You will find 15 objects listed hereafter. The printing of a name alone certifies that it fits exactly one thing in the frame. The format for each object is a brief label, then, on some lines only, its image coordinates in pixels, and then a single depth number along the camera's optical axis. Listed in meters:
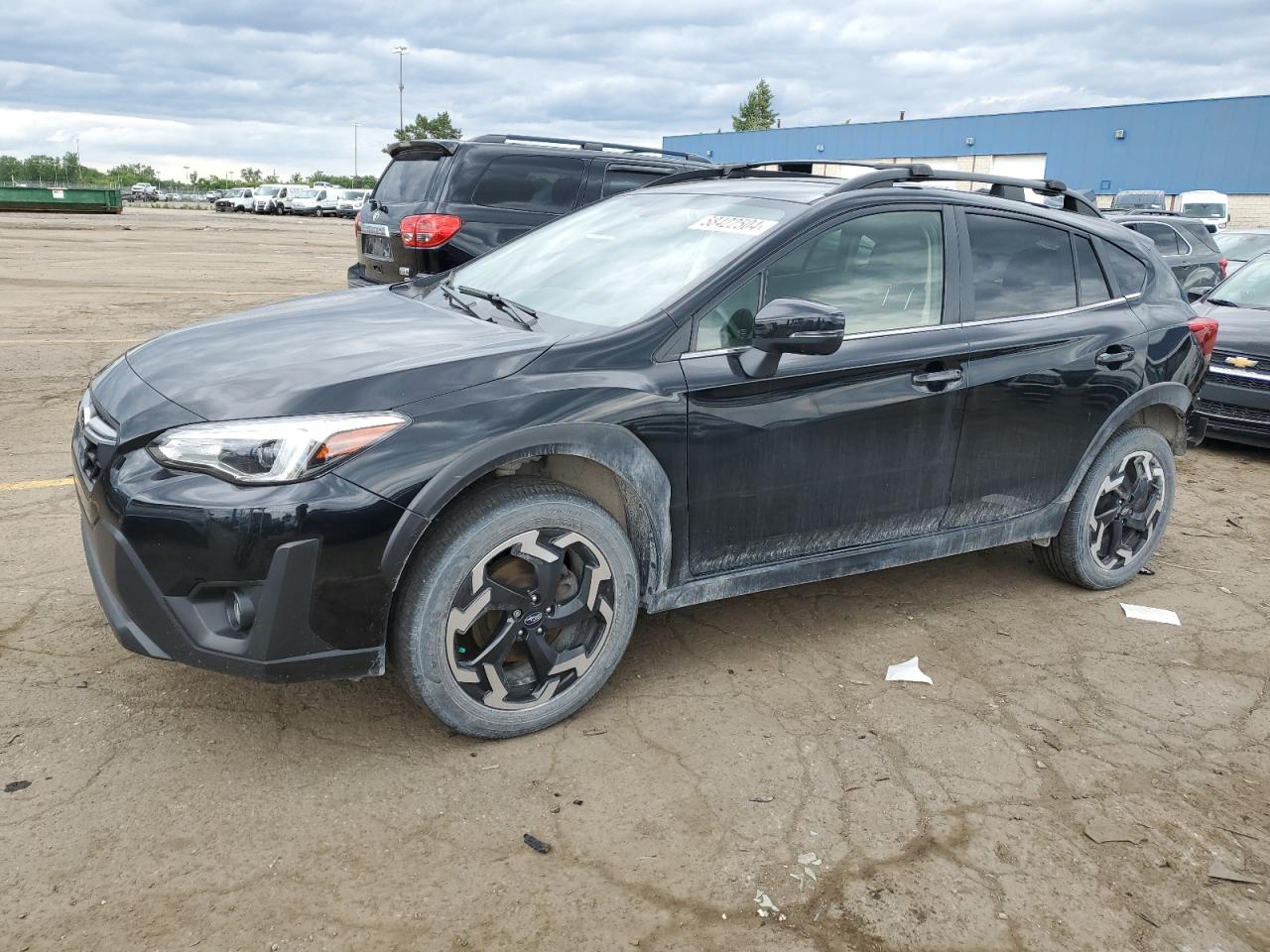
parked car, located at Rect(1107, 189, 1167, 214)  32.90
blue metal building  39.78
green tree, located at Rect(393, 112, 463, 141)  77.06
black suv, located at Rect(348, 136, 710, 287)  8.49
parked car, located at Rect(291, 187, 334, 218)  55.25
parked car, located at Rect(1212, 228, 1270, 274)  14.06
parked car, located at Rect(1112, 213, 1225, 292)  13.12
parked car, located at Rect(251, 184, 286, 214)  56.78
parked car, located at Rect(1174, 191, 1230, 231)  30.66
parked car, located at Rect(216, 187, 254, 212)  58.59
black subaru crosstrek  2.67
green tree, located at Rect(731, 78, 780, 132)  85.38
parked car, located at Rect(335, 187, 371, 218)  55.03
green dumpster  38.34
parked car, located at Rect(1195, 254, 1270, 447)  7.32
